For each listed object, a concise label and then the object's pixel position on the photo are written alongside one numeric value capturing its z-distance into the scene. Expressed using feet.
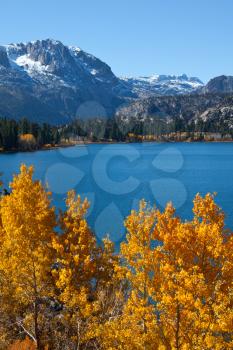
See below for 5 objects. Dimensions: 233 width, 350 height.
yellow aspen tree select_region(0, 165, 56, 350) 67.72
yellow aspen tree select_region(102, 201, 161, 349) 53.98
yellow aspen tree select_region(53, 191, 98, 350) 63.00
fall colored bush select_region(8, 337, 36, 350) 69.77
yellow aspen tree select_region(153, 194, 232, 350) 49.08
